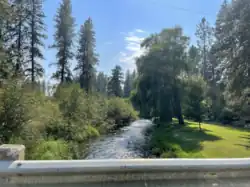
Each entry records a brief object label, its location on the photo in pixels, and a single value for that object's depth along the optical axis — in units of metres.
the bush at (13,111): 7.03
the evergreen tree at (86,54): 30.42
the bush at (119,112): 24.86
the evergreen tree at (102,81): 63.49
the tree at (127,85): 66.56
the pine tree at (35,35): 23.34
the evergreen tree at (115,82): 53.06
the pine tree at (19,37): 21.80
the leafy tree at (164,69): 20.11
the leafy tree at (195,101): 15.62
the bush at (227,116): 25.63
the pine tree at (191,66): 20.67
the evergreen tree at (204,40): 38.06
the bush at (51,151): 6.71
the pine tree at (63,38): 25.98
